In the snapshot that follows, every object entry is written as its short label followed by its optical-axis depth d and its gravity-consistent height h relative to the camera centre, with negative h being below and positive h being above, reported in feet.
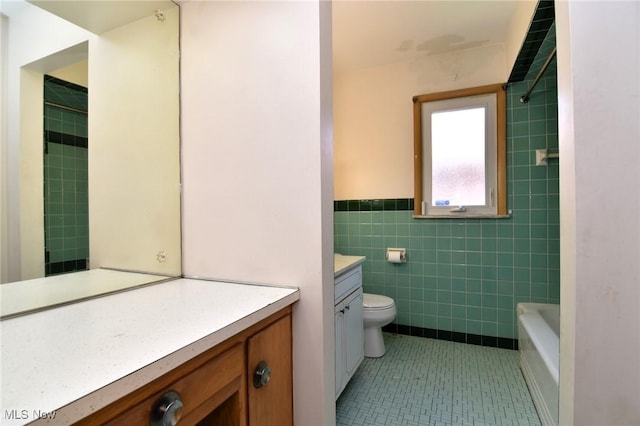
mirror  2.87 +0.98
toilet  6.93 -2.59
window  7.62 +1.66
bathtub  4.54 -2.52
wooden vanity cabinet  1.77 -1.34
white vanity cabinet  5.04 -2.14
